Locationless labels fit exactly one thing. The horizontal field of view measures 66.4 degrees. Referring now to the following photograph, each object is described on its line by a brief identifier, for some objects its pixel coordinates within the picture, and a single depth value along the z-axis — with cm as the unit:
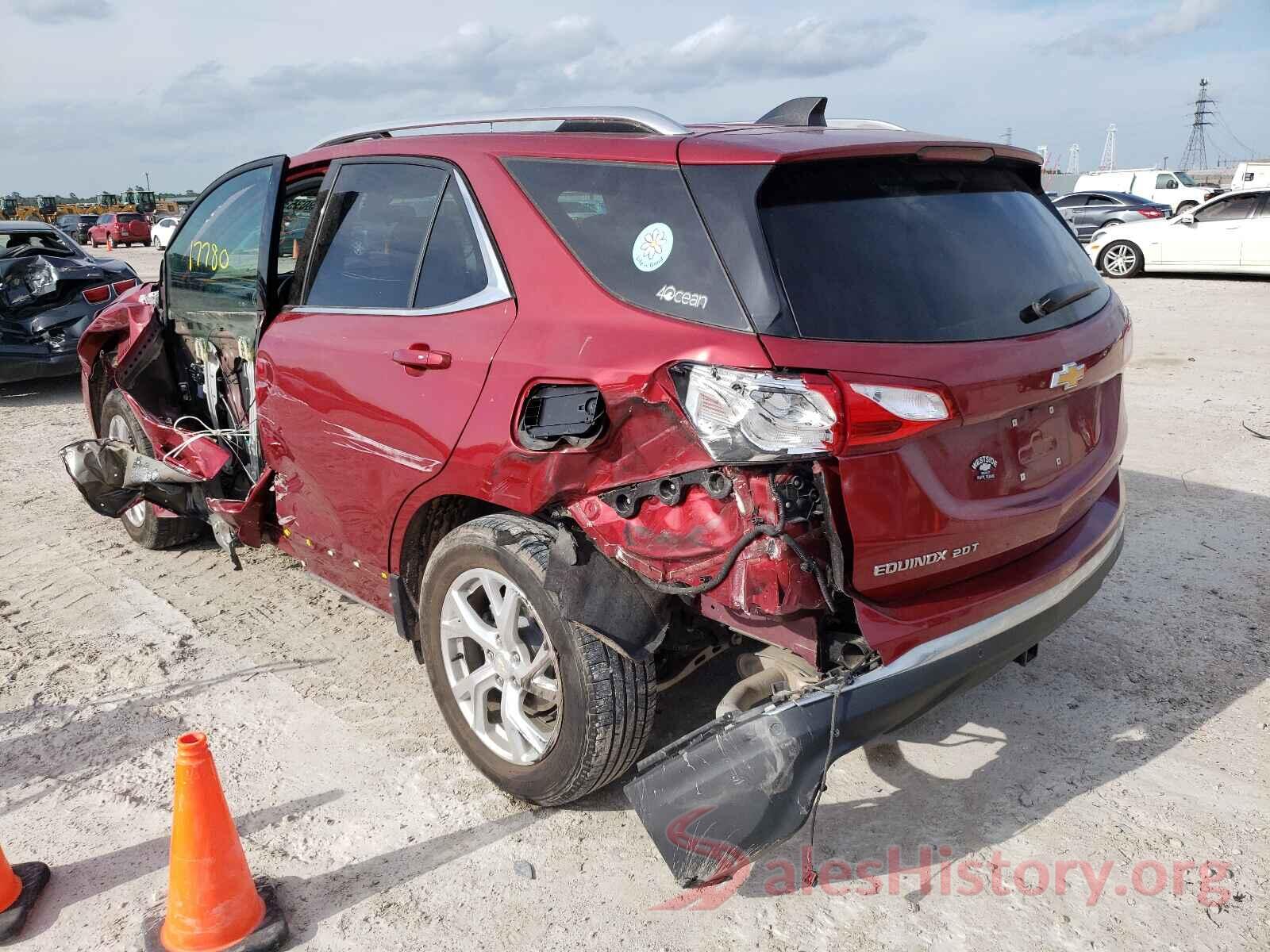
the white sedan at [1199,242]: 1513
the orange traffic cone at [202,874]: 240
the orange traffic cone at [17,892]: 251
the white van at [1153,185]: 2809
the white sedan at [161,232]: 3397
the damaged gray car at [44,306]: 892
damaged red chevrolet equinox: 227
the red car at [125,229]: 3572
